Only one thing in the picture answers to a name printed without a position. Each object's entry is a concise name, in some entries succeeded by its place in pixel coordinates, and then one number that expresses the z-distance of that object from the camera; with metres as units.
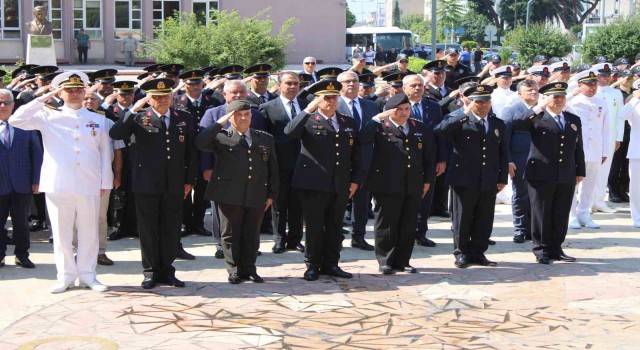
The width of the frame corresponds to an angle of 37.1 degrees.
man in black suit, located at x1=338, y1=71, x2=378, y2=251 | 10.98
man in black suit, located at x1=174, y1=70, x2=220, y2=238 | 11.60
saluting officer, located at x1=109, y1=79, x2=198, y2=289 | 8.82
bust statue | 25.86
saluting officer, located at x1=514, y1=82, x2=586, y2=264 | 10.33
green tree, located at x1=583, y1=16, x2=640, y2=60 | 29.34
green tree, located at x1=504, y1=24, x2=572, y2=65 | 31.97
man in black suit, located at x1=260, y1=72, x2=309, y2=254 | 10.69
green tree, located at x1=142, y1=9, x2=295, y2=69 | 25.55
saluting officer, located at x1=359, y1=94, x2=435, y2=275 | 9.54
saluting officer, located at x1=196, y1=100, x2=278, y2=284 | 8.93
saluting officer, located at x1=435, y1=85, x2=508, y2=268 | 9.98
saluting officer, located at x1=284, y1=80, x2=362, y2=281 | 9.27
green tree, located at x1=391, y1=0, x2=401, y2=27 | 133.56
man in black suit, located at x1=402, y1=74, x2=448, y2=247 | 10.88
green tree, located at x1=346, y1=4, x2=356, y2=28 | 105.53
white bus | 57.81
